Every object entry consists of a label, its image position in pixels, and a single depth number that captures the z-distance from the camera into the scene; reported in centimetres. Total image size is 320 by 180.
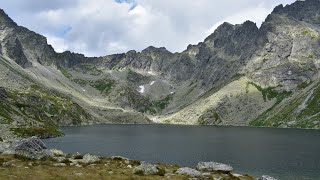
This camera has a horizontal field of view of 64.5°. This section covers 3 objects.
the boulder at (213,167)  4244
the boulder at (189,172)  3750
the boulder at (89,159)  4036
